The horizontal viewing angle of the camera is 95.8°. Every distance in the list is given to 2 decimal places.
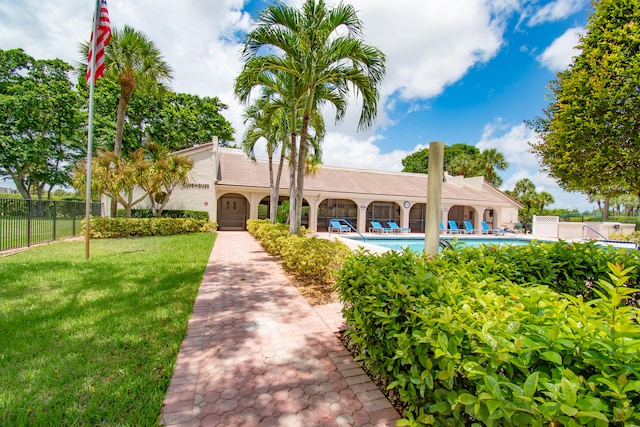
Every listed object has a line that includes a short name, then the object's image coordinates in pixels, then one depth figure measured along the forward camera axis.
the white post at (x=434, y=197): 4.64
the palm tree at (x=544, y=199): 40.06
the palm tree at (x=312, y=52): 8.08
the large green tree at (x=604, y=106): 6.10
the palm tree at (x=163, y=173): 16.69
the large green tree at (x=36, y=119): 25.66
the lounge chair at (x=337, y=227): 23.39
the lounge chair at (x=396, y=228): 25.40
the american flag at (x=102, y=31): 9.07
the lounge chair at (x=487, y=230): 28.73
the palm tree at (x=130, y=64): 15.26
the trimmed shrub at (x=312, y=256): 7.16
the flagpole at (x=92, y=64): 9.02
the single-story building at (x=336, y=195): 21.73
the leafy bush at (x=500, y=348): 1.28
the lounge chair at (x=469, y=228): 27.97
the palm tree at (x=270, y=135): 14.78
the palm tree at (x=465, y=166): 42.19
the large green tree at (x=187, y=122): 31.97
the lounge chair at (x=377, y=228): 25.03
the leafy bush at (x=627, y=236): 20.51
